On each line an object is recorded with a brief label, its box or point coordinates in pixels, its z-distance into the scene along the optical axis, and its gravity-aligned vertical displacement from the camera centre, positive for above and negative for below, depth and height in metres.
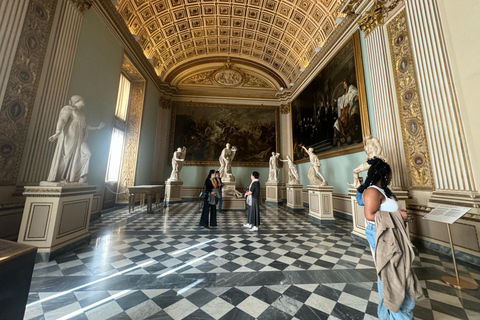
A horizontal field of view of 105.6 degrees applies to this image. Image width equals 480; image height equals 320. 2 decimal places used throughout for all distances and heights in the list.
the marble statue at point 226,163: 8.84 +1.04
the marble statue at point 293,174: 8.67 +0.52
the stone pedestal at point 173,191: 9.23 -0.39
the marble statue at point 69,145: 3.32 +0.69
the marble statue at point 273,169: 9.99 +0.87
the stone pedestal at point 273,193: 9.80 -0.45
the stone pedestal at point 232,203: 7.84 -0.80
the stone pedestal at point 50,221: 2.90 -0.63
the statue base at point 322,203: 5.55 -0.56
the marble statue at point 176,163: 9.75 +1.08
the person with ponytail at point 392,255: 1.34 -0.52
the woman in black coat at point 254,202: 4.74 -0.47
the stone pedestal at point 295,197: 8.13 -0.54
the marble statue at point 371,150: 3.92 +0.78
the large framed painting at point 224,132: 12.11 +3.53
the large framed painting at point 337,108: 6.35 +3.31
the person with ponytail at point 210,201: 4.83 -0.46
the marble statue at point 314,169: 6.49 +0.56
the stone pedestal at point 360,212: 3.82 -0.60
